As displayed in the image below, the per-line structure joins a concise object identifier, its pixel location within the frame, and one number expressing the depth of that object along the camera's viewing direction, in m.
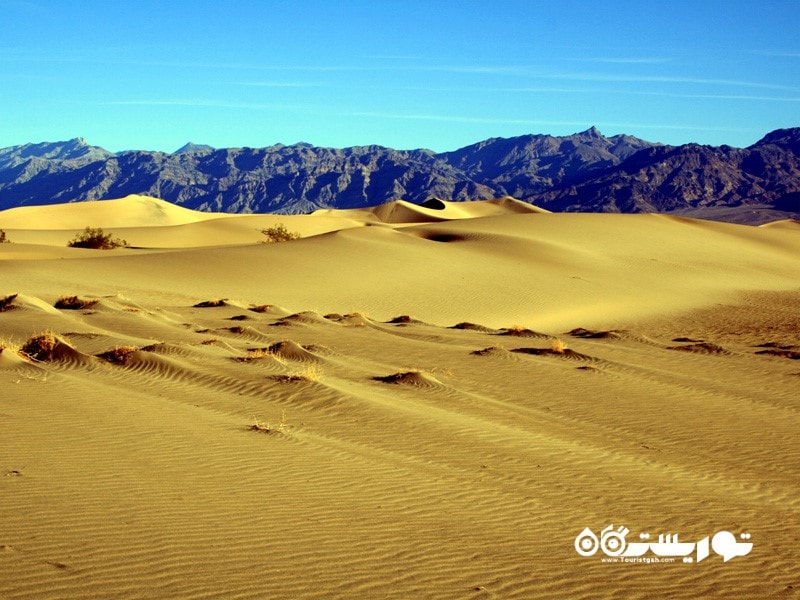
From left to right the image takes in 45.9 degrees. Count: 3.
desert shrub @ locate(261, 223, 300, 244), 58.72
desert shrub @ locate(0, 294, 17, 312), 21.17
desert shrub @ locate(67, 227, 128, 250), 50.84
